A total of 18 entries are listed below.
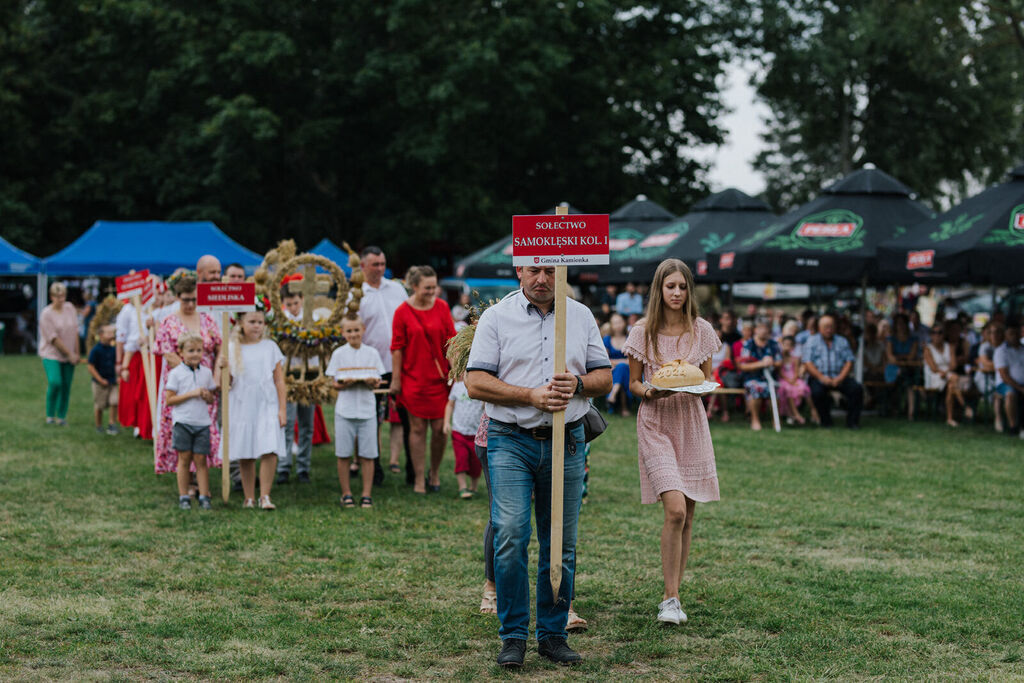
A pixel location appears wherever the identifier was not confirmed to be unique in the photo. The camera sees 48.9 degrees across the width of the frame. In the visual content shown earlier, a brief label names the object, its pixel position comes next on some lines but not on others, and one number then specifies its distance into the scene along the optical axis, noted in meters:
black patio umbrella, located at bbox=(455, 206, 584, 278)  21.19
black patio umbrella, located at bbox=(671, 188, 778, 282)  17.77
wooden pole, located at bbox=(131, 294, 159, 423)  11.32
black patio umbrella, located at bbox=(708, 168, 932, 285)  15.12
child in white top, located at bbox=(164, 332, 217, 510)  8.90
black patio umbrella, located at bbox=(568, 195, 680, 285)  18.55
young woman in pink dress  5.93
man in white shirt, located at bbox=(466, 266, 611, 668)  5.18
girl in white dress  8.99
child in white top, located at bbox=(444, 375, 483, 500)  9.47
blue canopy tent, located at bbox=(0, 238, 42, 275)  26.81
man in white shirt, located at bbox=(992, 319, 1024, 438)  14.20
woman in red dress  9.47
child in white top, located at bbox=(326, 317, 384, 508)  9.42
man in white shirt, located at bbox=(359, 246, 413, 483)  10.52
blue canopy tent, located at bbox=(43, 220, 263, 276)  25.92
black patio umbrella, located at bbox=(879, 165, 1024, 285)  13.09
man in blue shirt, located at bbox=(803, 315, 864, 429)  15.35
